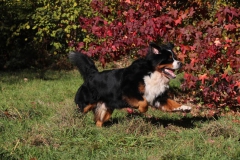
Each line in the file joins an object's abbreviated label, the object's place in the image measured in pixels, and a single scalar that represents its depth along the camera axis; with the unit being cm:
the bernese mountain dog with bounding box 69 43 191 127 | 1070
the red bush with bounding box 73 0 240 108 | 1301
